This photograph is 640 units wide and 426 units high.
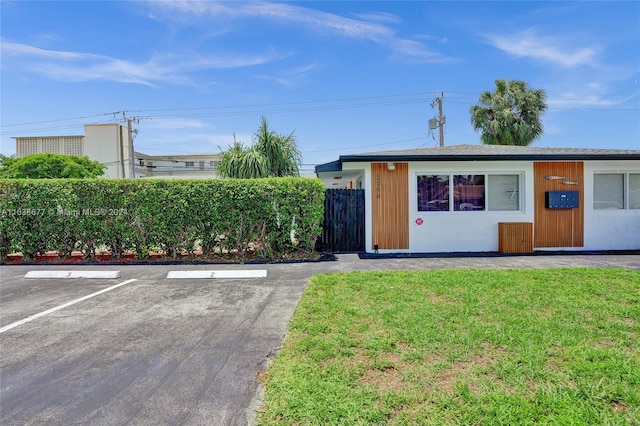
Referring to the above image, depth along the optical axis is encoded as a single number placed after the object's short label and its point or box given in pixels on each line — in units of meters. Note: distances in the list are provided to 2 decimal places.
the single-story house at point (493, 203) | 9.66
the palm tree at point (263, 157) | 13.52
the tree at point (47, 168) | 26.91
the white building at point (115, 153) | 44.22
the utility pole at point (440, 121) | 23.06
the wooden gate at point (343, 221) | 9.86
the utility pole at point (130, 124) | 31.64
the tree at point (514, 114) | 20.14
